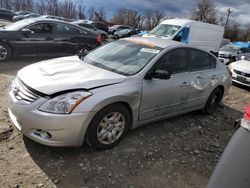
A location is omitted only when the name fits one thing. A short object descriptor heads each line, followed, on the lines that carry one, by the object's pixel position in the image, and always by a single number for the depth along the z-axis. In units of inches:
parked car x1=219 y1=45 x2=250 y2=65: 486.0
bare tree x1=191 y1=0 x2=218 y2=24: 1794.1
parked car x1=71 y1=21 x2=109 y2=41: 644.6
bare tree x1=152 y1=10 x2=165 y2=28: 1867.6
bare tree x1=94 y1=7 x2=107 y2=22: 1653.8
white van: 398.1
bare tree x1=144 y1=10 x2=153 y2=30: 1816.3
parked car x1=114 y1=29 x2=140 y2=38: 812.5
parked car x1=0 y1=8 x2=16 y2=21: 928.9
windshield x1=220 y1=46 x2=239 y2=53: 518.8
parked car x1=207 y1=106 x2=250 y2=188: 44.4
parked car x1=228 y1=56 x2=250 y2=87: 253.0
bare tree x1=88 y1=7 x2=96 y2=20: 1707.1
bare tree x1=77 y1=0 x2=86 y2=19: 1629.8
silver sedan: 86.0
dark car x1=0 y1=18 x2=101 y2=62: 228.4
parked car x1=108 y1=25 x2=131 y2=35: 926.3
